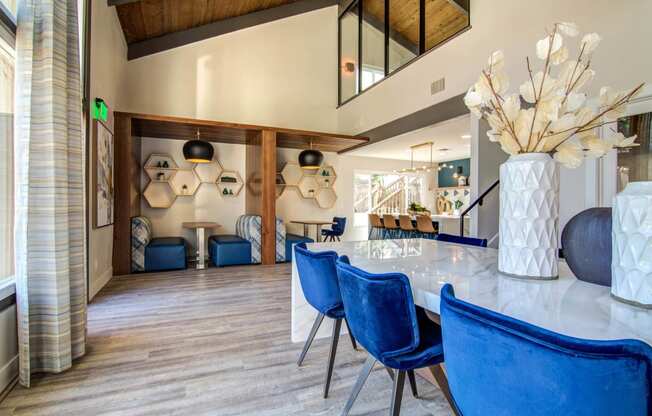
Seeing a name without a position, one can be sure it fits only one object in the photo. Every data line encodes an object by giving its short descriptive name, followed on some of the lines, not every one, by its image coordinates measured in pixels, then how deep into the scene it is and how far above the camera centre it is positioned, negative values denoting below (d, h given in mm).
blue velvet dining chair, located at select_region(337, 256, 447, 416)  1153 -465
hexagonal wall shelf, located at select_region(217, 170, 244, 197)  6781 +403
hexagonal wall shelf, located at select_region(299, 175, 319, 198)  7720 +387
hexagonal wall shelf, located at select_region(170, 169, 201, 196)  6410 +395
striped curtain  1937 +84
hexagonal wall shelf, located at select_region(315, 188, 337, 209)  7984 +102
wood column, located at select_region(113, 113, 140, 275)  4871 +121
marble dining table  786 -302
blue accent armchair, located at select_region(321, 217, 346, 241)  7059 -575
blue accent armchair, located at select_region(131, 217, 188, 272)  5039 -808
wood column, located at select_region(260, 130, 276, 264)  5844 +127
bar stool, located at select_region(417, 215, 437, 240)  6711 -513
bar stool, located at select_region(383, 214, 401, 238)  7676 -586
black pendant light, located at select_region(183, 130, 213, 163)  5195 +830
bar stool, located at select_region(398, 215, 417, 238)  7236 -556
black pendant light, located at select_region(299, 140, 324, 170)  6141 +839
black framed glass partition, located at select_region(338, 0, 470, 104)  5430 +3334
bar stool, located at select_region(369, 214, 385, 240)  8203 -649
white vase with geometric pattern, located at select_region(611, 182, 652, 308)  884 -121
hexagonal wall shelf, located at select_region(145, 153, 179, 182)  6176 +681
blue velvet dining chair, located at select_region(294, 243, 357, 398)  1709 -470
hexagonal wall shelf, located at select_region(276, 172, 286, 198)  7305 +395
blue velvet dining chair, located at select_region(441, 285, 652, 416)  519 -304
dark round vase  1147 -161
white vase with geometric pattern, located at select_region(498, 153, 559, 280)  1239 -55
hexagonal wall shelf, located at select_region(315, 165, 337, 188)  7949 +640
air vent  5094 +1876
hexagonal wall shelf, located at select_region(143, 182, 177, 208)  6184 +137
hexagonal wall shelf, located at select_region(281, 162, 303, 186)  7512 +674
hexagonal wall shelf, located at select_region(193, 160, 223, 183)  6617 +648
